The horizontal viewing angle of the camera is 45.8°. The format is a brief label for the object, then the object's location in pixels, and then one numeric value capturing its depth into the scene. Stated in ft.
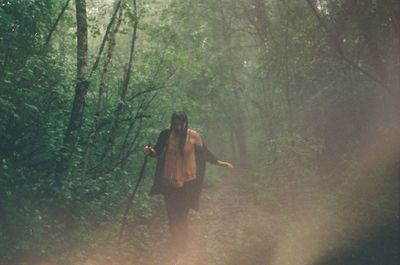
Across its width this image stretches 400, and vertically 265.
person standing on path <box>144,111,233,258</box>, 27.50
